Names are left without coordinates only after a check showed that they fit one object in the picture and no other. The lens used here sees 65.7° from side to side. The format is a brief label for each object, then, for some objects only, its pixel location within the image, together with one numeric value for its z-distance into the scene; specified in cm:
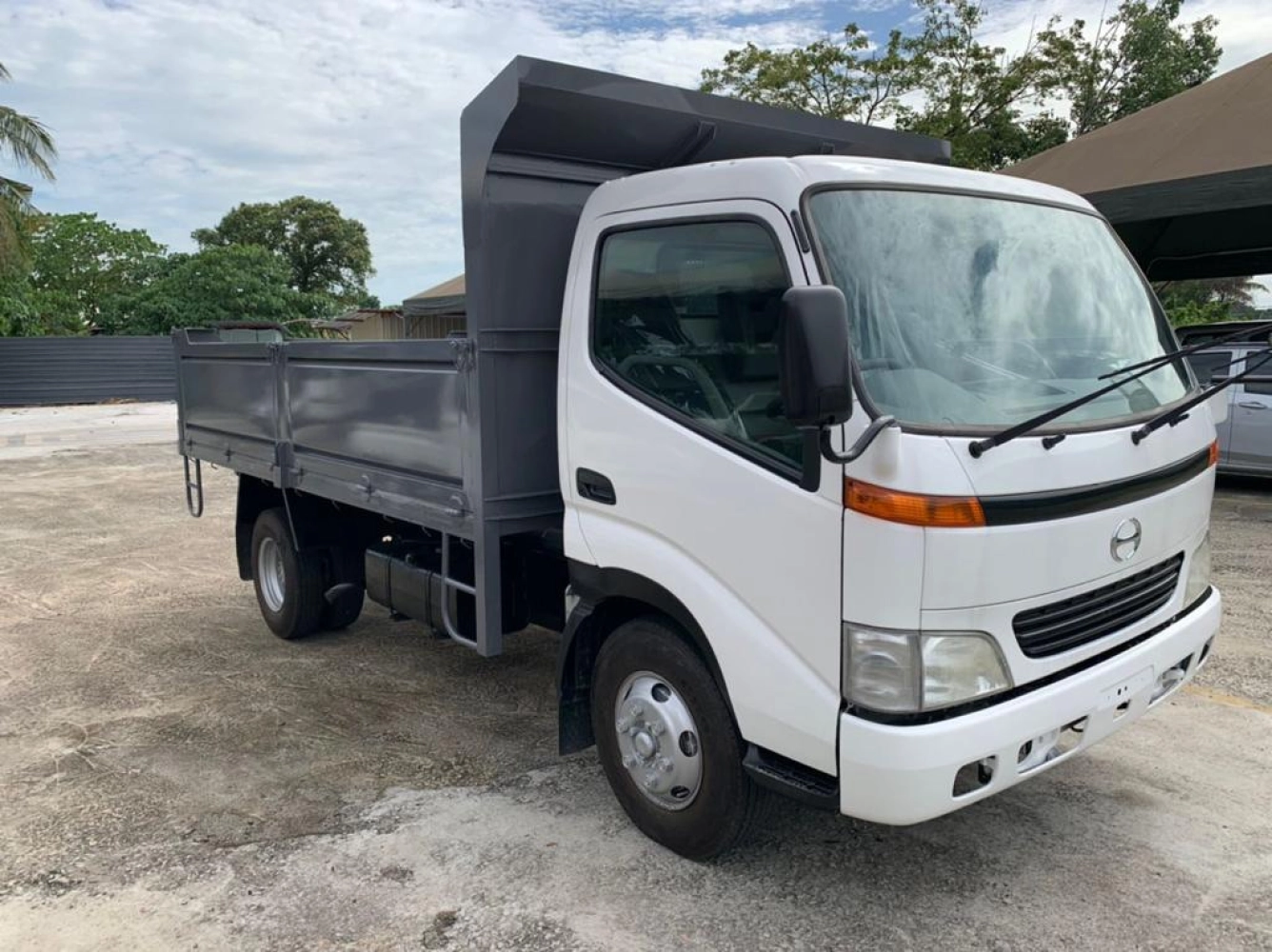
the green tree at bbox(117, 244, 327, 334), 3706
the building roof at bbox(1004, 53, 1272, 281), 1036
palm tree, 2291
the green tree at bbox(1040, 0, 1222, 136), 2098
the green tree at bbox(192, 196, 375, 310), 5219
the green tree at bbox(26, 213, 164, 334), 4128
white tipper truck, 259
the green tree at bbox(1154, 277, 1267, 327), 2342
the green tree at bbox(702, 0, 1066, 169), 2070
